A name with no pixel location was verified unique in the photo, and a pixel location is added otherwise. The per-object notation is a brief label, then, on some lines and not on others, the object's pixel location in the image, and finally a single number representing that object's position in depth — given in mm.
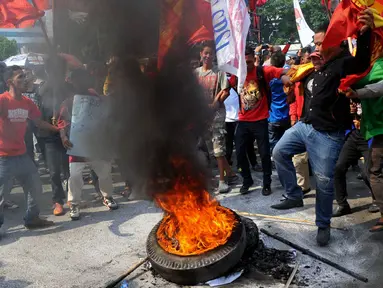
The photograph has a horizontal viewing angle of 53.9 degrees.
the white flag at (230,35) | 4695
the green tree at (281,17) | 37362
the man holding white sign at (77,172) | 5645
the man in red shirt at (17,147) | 5230
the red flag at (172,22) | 3815
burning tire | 3471
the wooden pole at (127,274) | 3678
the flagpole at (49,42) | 3783
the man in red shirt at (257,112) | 5820
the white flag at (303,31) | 11344
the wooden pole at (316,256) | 3561
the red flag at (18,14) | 4043
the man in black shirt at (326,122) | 4133
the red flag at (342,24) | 3738
